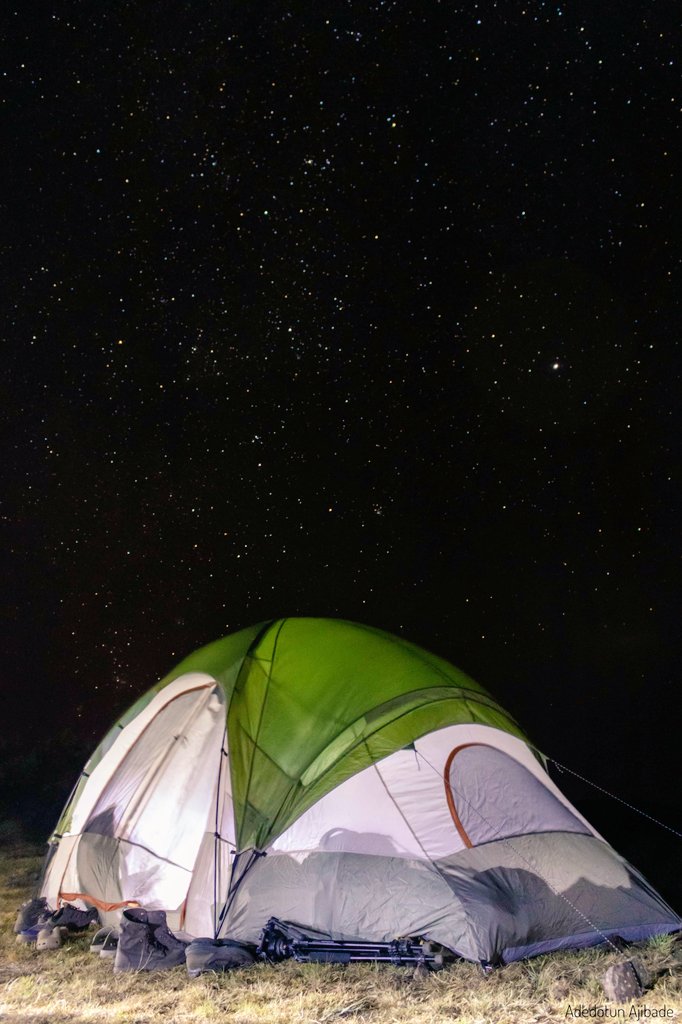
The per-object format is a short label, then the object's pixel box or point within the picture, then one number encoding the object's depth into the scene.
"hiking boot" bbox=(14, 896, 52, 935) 5.71
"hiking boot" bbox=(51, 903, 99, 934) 5.69
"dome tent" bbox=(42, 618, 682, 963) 5.10
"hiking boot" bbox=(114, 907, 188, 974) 4.86
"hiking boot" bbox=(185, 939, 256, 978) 4.75
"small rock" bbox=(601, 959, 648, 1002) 4.17
